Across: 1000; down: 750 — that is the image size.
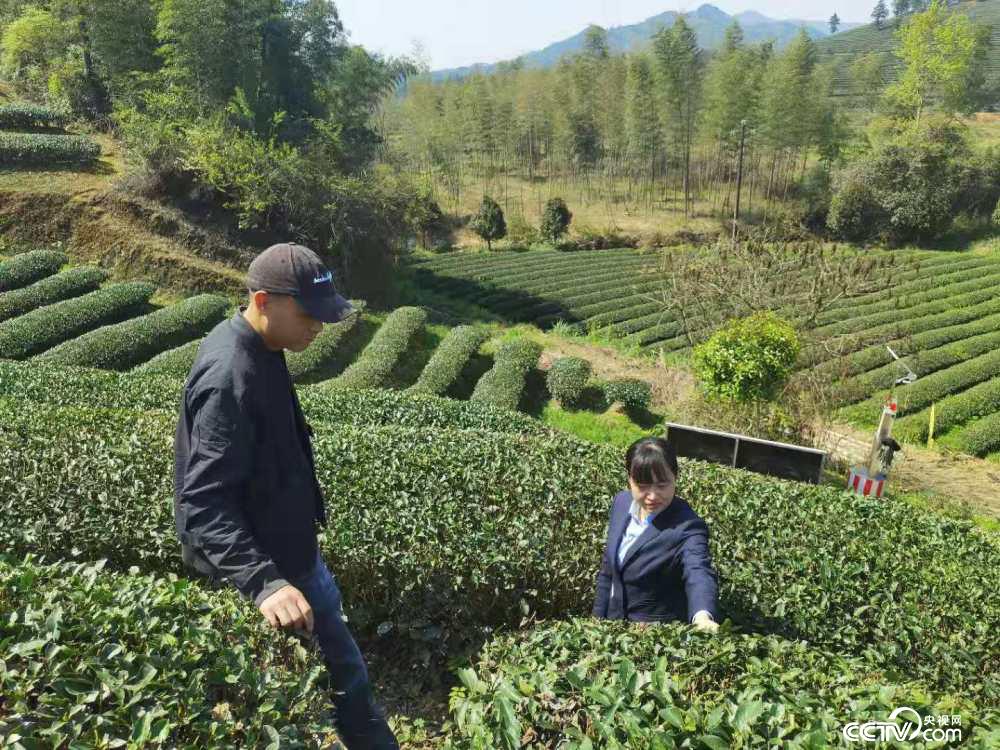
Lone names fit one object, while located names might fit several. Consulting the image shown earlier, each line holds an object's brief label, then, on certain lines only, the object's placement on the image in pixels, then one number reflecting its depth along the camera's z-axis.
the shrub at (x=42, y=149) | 20.59
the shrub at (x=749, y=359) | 11.23
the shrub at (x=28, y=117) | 22.84
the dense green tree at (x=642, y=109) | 50.12
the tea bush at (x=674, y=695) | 2.15
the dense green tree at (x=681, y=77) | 49.12
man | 2.51
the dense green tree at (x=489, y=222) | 42.06
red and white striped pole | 8.59
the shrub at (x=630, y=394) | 14.97
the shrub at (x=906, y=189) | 41.53
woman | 3.16
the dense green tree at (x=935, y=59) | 44.84
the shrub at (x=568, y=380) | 15.54
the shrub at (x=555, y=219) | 43.28
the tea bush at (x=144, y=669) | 2.04
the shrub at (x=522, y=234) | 44.50
